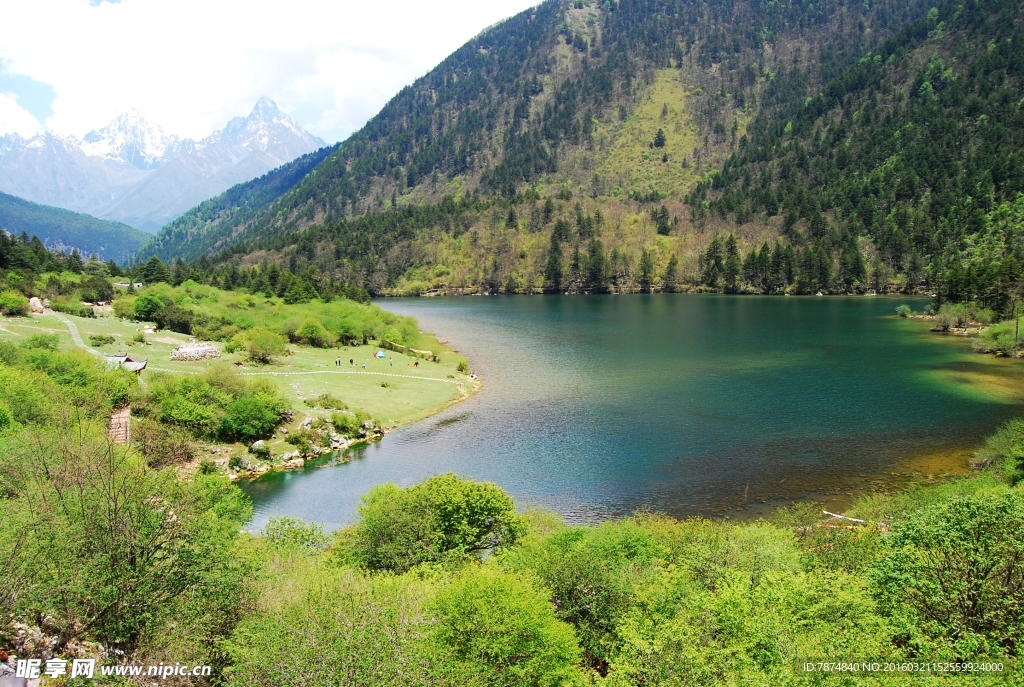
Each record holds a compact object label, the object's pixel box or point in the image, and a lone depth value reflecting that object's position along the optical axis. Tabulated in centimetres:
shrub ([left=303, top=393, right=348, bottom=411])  6752
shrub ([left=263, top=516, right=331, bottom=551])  3306
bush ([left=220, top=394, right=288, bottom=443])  5884
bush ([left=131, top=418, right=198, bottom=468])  5126
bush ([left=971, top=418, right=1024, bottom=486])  3854
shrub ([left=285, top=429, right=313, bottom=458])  5917
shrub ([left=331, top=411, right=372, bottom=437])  6419
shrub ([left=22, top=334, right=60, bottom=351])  6438
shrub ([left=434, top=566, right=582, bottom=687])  1984
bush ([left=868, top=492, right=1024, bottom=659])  1938
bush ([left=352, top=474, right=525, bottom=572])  3067
